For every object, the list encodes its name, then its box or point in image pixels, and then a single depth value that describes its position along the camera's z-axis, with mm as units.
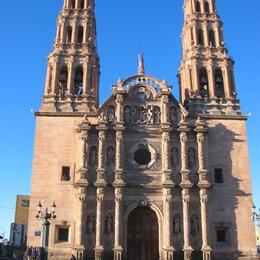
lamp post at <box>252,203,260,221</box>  22595
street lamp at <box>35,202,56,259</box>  22188
